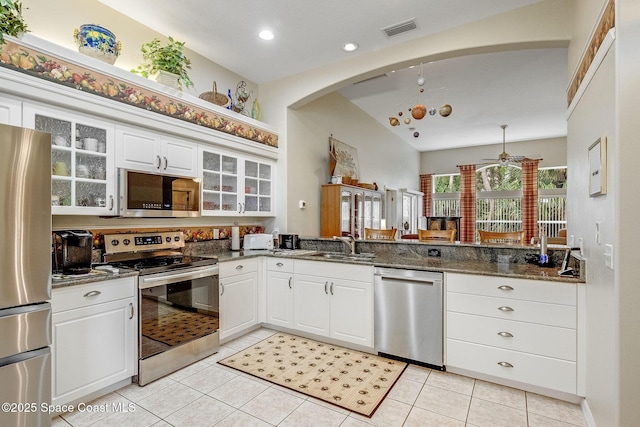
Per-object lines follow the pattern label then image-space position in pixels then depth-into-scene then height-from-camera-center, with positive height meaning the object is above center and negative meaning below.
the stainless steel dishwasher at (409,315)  2.63 -0.88
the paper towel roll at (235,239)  3.91 -0.32
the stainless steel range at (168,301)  2.46 -0.75
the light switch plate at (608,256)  1.50 -0.20
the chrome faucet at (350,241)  3.61 -0.32
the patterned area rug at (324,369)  2.30 -1.33
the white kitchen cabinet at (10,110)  2.04 +0.67
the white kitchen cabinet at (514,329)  2.20 -0.86
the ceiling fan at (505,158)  6.73 +1.22
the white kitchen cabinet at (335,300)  2.96 -0.86
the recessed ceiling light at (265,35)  3.28 +1.89
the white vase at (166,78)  3.05 +1.31
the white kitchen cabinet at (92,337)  2.01 -0.86
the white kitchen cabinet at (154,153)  2.72 +0.57
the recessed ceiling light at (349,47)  3.52 +1.89
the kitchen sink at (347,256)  3.23 -0.47
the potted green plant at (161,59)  3.03 +1.50
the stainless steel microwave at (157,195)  2.64 +0.16
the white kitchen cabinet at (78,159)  2.28 +0.42
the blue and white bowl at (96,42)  2.56 +1.41
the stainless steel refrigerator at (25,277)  1.60 -0.34
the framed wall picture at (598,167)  1.59 +0.25
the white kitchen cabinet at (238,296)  3.14 -0.87
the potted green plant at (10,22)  1.81 +1.15
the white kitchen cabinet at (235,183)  3.49 +0.36
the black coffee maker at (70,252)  2.21 -0.28
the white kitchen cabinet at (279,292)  3.41 -0.87
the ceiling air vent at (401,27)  3.11 +1.89
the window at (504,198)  8.12 +0.45
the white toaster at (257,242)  3.88 -0.36
